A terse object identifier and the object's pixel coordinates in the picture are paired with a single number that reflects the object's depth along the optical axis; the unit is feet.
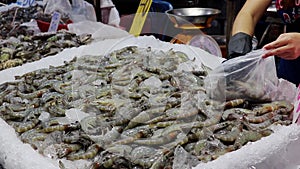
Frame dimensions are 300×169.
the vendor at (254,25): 7.75
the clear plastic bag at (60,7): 14.25
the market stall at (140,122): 5.11
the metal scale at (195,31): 9.78
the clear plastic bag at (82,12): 14.06
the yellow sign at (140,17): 8.98
